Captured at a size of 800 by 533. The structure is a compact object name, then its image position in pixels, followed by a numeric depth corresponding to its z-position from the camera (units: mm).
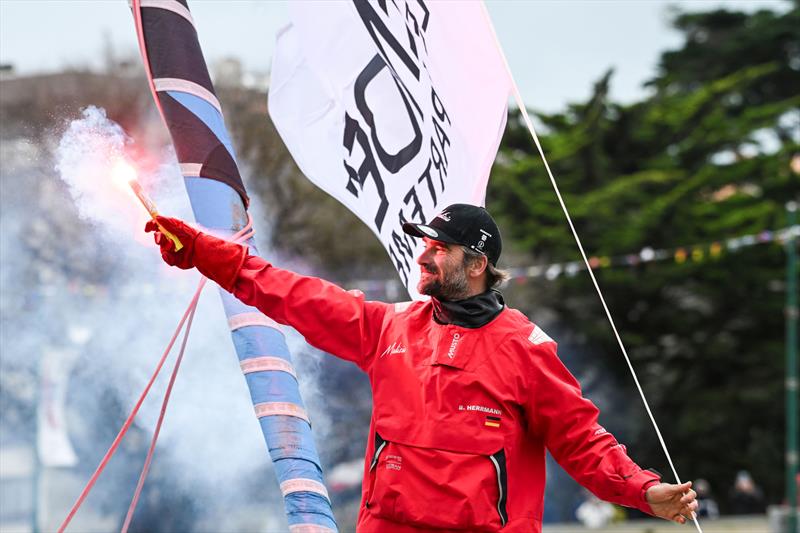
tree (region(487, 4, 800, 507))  44469
